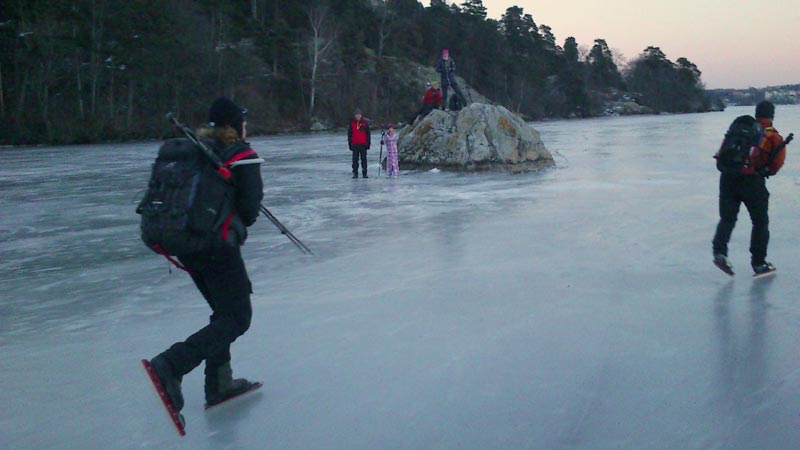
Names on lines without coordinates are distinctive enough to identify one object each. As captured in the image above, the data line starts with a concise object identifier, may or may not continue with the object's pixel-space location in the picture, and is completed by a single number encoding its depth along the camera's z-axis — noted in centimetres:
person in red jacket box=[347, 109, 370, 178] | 1539
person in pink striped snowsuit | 1592
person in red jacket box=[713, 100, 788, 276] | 587
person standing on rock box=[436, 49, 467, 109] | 1881
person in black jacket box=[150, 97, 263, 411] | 329
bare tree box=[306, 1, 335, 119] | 5828
